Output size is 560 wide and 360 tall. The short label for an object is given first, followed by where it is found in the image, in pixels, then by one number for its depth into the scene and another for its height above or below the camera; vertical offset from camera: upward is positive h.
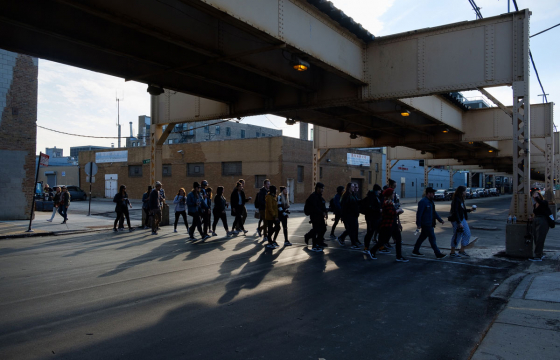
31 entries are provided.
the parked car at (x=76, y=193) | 40.50 -1.37
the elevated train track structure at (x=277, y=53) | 8.41 +3.27
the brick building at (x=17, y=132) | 17.91 +2.20
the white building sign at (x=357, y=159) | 43.04 +2.30
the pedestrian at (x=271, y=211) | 11.61 -0.91
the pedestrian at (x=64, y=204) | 17.31 -1.06
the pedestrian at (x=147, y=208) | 15.91 -1.13
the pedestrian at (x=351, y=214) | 11.77 -1.01
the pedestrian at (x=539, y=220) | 9.91 -0.99
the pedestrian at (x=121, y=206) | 15.12 -1.04
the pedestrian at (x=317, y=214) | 10.87 -0.93
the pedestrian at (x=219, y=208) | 13.48 -0.95
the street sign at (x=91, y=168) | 20.17 +0.59
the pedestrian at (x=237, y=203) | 14.13 -0.85
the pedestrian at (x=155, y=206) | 14.56 -0.99
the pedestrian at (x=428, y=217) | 10.04 -0.94
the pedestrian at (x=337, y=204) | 13.41 -0.82
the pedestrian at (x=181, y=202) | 14.66 -0.84
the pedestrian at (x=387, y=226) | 9.66 -1.13
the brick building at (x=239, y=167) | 34.94 +1.28
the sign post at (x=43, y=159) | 15.42 +0.80
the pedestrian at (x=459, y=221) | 10.14 -1.06
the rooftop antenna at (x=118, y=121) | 74.18 +11.36
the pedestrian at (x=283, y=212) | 12.08 -0.98
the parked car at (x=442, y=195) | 52.86 -2.00
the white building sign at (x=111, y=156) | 43.38 +2.59
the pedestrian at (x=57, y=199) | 17.58 -0.86
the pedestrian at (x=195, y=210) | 12.95 -0.98
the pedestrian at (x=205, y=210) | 13.13 -1.01
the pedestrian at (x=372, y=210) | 11.27 -0.86
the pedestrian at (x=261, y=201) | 13.48 -0.73
